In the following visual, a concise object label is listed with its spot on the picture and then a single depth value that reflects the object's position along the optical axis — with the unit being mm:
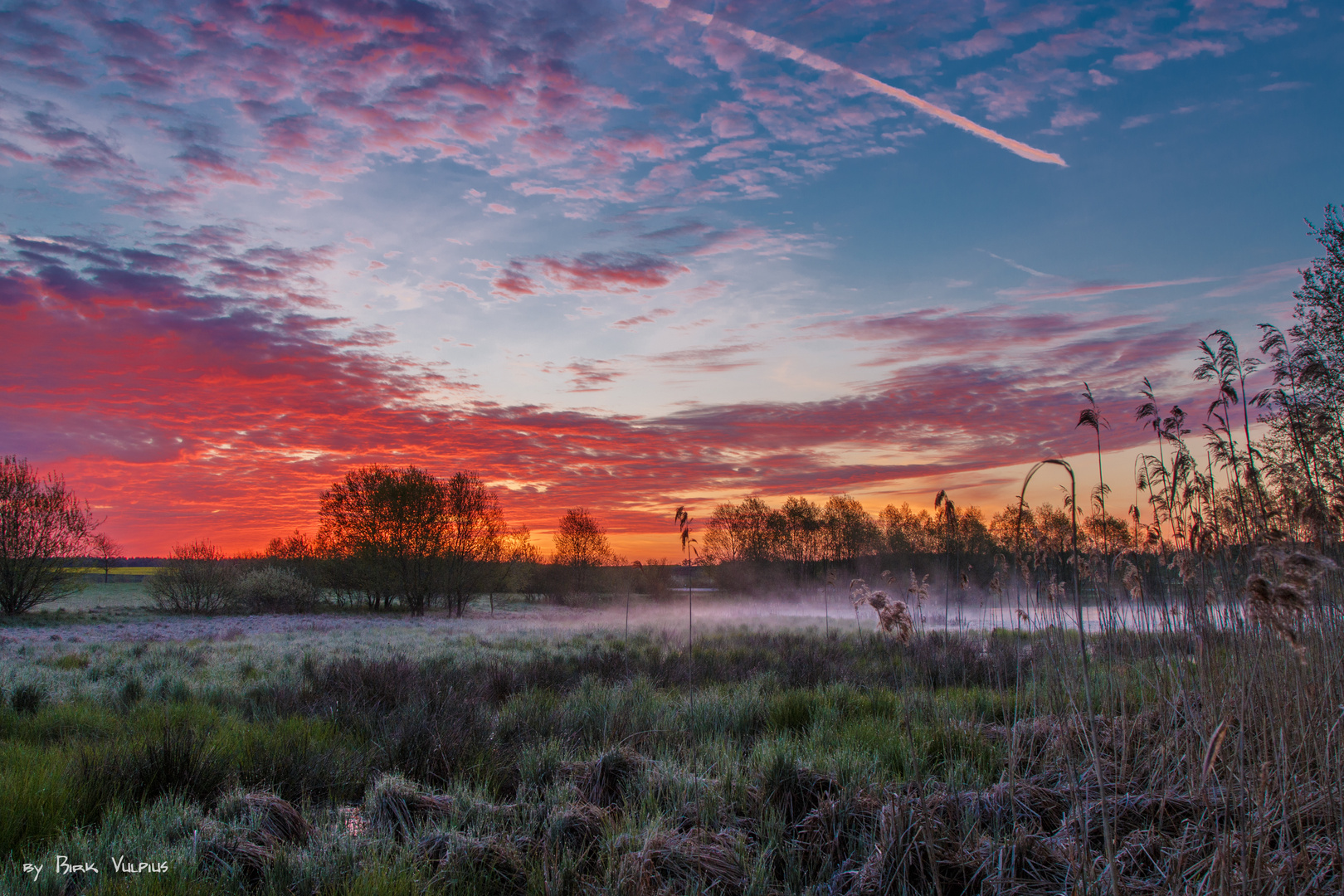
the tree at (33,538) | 27359
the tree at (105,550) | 30261
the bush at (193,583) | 32031
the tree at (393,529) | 35031
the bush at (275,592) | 33906
